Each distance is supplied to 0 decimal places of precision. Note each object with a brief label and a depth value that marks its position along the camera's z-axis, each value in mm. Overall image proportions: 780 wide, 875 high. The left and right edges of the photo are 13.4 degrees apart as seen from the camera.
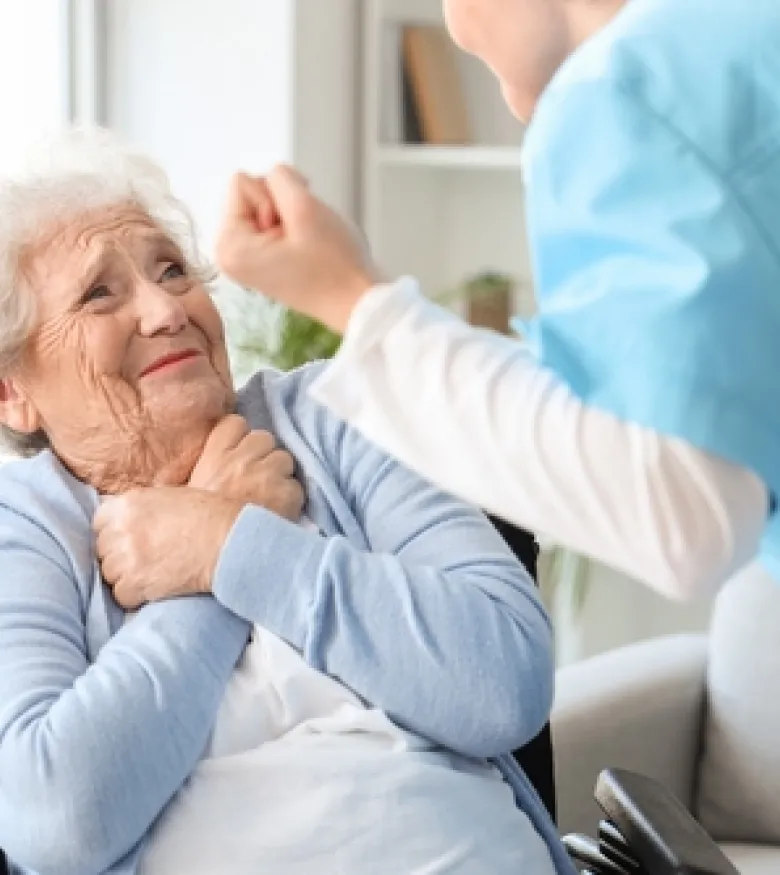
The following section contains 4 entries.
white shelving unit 3676
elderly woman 2285
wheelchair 2344
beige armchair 2961
